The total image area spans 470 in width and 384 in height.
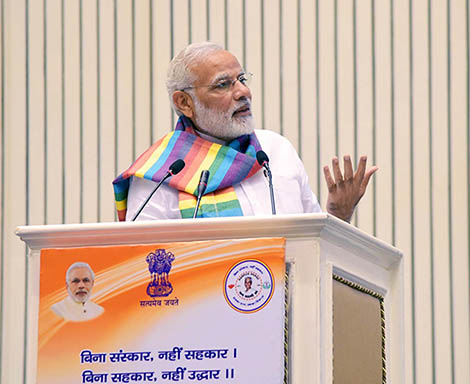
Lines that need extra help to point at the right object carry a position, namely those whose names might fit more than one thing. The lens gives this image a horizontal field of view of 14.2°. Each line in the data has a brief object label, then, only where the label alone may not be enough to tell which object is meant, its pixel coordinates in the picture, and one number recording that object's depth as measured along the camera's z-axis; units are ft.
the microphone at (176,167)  18.21
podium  14.07
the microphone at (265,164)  18.28
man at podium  19.29
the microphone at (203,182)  17.57
